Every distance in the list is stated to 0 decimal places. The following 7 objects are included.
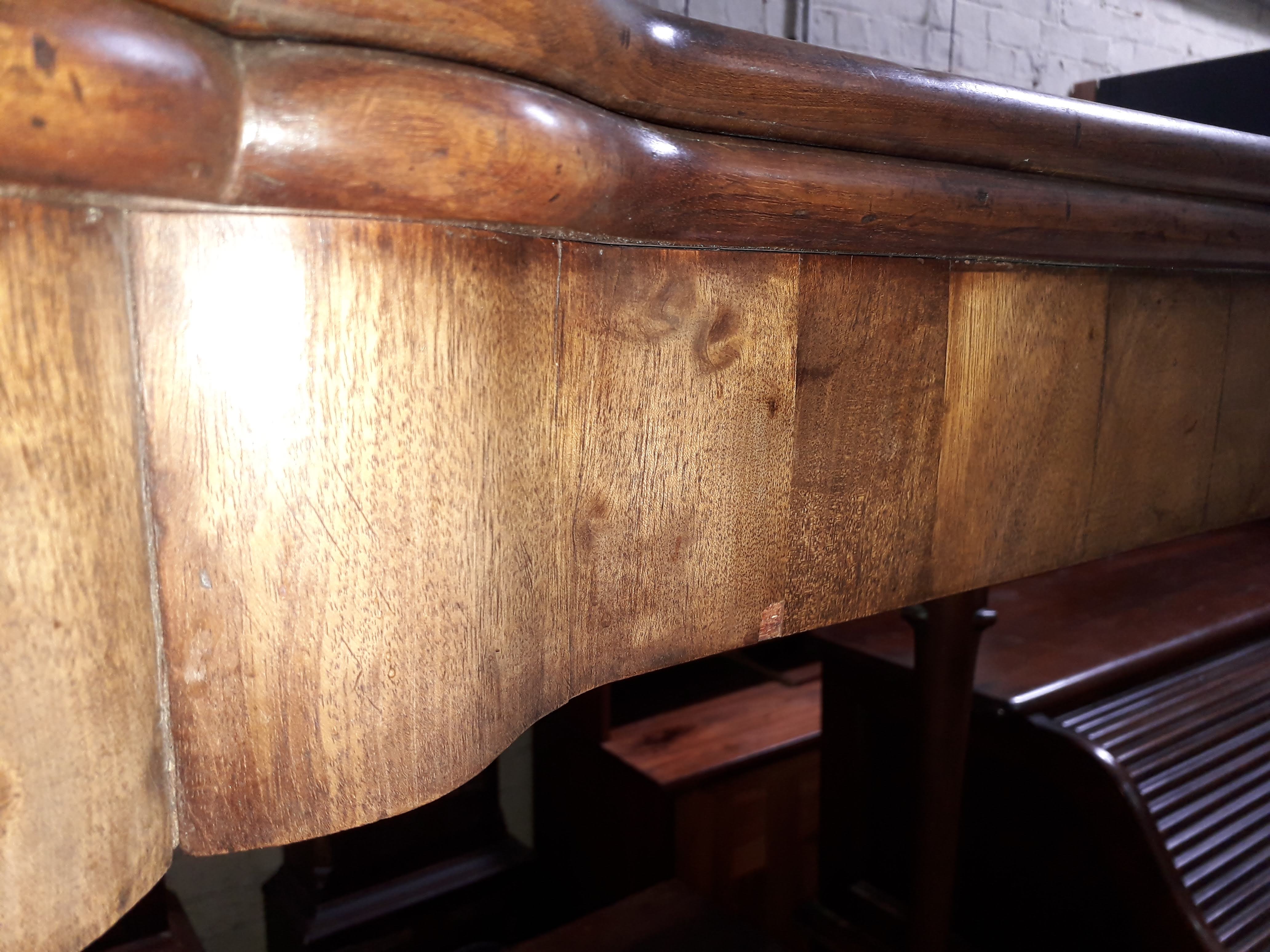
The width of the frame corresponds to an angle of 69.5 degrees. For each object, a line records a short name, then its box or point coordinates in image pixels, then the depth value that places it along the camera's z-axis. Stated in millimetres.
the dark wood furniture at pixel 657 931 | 1305
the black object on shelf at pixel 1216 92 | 1160
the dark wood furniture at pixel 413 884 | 1578
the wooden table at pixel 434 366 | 248
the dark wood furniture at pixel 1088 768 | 1020
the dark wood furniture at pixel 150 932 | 1124
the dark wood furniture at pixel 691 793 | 1669
